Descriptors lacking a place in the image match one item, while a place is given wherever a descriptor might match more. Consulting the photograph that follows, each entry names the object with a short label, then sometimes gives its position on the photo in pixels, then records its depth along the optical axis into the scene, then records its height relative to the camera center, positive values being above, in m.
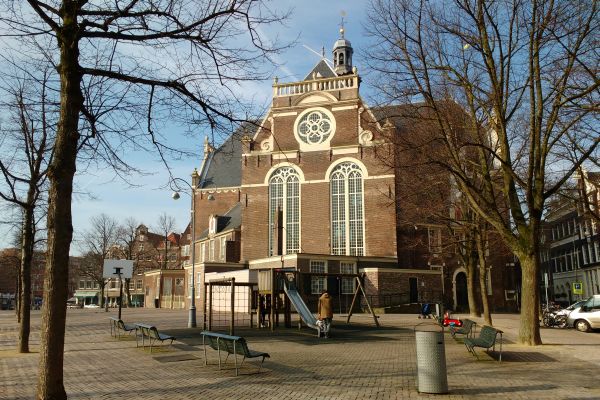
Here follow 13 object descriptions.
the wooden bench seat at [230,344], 10.05 -1.34
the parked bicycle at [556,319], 27.05 -2.26
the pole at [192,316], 21.94 -1.52
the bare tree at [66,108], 6.01 +2.30
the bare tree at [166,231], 67.65 +6.81
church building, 39.31 +6.96
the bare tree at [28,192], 13.62 +2.60
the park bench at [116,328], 16.77 -1.81
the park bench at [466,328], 15.30 -1.53
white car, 24.59 -1.94
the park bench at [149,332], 13.21 -1.36
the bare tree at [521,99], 14.60 +5.52
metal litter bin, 8.20 -1.38
